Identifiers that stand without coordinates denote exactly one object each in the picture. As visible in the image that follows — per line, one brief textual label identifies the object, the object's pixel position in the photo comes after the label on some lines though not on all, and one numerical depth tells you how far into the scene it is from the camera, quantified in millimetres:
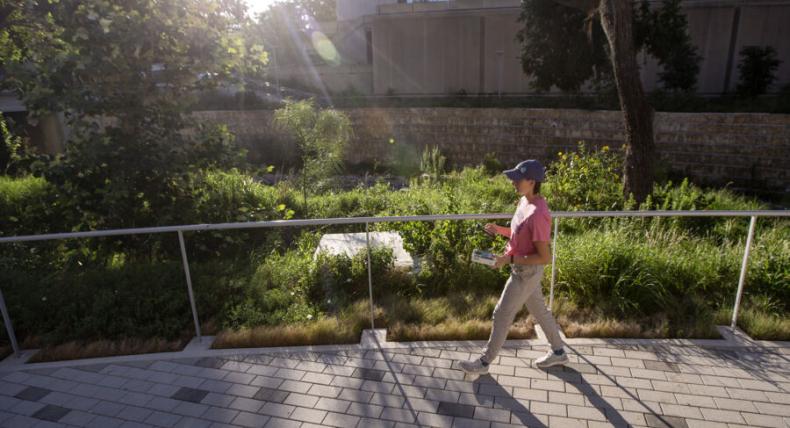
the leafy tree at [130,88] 5840
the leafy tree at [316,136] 11570
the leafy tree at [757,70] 16812
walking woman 3309
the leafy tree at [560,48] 16000
